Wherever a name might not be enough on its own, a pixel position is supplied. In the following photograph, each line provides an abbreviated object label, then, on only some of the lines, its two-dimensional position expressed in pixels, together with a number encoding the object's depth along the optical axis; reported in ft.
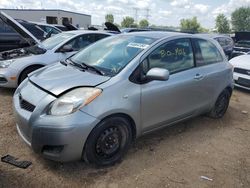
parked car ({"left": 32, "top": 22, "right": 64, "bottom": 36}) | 28.01
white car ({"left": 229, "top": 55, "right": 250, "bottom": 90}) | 16.56
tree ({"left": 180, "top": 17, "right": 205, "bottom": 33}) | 190.71
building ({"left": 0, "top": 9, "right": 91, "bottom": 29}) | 103.42
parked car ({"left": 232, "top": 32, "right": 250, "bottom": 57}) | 24.36
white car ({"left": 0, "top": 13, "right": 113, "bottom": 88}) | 12.81
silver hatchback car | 6.48
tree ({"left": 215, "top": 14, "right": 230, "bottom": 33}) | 182.65
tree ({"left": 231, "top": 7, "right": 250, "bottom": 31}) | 183.52
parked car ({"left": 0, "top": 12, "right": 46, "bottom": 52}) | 15.42
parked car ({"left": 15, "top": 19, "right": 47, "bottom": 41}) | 23.20
